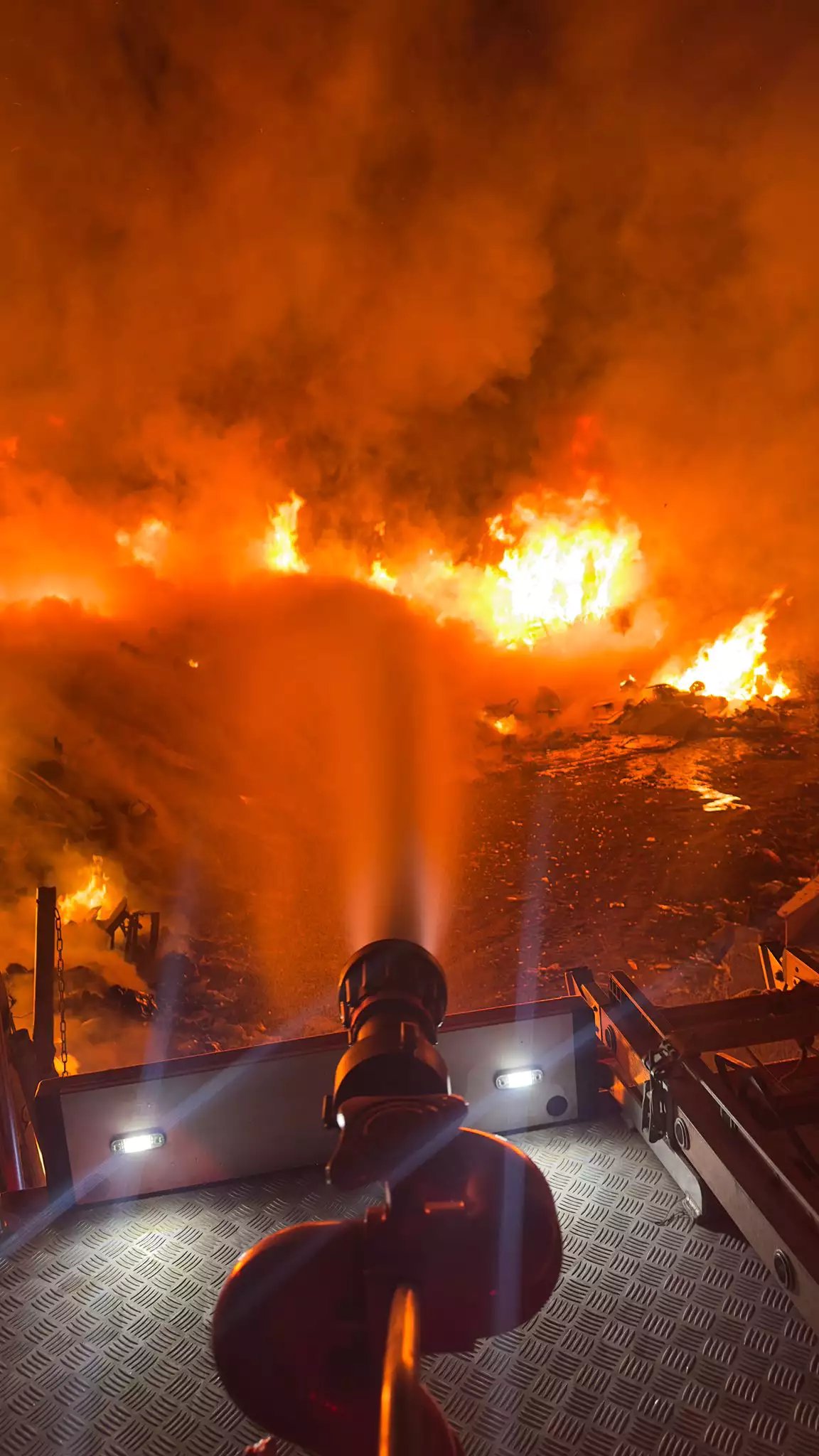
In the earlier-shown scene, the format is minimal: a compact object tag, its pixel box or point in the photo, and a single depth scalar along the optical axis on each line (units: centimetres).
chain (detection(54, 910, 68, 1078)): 451
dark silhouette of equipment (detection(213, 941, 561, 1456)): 87
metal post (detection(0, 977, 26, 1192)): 291
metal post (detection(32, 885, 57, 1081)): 376
